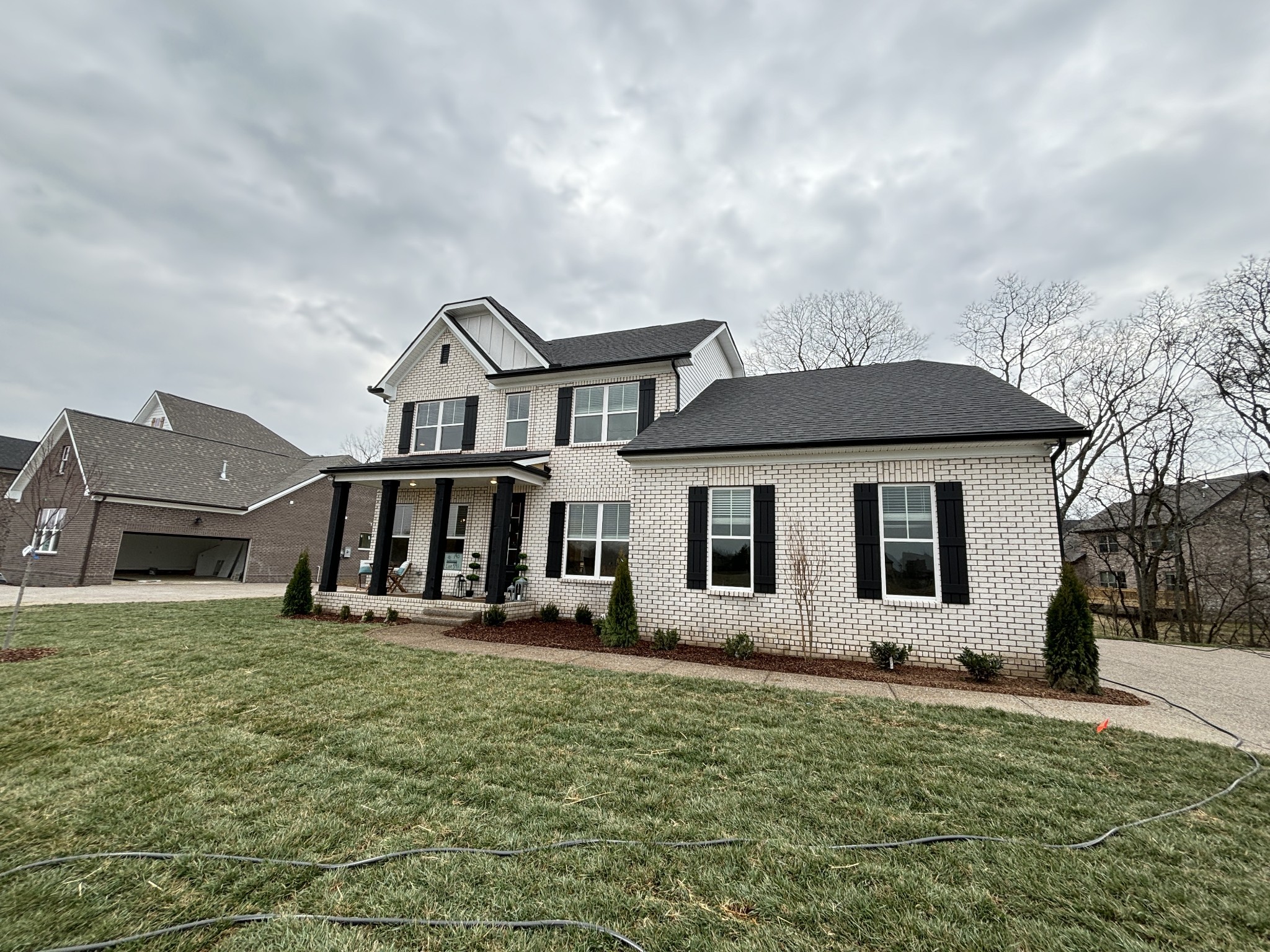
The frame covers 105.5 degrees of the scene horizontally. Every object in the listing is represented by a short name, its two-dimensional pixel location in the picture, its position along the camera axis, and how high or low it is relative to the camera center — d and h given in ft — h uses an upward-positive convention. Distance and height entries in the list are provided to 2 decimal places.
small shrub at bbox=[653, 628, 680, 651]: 29.25 -4.41
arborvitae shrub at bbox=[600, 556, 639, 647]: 29.91 -3.32
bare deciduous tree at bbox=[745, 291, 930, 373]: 67.62 +34.65
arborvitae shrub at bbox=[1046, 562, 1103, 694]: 22.07 -2.76
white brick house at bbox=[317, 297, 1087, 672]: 26.37 +5.62
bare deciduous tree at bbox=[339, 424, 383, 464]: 118.21 +27.33
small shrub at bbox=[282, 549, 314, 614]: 39.60 -3.40
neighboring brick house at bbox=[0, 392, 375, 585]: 61.77 +6.52
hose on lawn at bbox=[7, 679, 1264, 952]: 6.75 -5.10
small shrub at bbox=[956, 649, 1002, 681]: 23.86 -4.29
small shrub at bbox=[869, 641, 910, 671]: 25.82 -4.26
